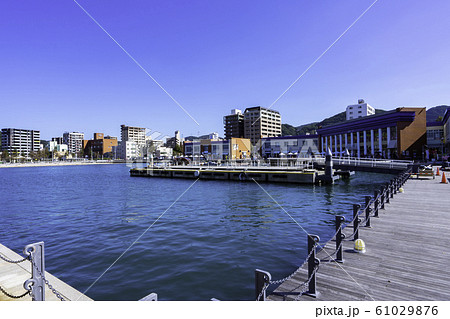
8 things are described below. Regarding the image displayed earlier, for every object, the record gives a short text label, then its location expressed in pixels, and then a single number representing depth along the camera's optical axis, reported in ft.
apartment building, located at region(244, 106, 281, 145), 536.01
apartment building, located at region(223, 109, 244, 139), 581.53
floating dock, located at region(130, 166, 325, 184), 138.26
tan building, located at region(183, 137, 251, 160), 418.92
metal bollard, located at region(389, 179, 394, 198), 57.59
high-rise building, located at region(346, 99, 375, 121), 522.06
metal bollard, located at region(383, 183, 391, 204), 52.38
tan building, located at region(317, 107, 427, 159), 223.51
